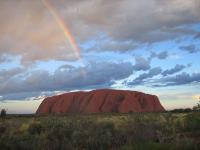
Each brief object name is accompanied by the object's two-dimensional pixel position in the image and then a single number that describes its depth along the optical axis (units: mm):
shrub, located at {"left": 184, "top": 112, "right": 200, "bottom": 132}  11946
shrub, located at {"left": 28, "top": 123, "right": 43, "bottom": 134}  14819
